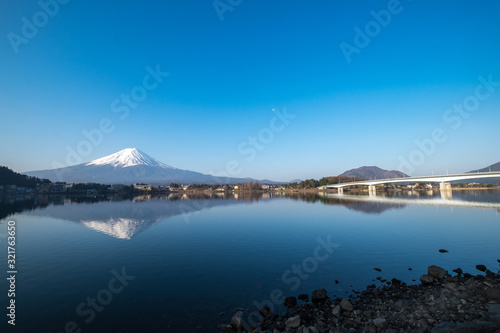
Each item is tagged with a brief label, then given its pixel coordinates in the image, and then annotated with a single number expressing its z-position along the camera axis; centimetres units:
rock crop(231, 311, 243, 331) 679
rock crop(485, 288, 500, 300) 734
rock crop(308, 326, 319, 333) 620
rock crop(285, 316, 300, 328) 657
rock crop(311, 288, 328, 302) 845
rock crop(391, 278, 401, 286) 958
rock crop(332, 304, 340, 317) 715
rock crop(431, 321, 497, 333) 567
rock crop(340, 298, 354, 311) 734
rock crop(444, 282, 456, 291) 857
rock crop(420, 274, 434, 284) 952
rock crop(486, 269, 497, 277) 1010
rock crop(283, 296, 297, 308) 815
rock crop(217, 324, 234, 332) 680
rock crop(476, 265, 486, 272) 1121
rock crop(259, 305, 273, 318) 752
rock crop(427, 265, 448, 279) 998
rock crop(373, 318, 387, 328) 631
